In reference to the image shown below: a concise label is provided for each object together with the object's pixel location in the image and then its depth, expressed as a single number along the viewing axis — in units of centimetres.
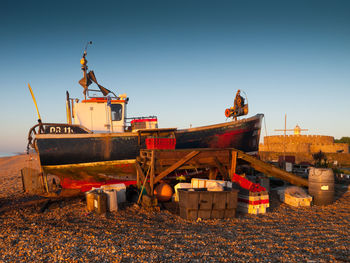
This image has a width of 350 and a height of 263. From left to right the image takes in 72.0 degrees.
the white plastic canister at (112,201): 826
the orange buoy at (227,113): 1450
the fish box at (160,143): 976
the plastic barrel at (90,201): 827
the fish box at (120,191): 934
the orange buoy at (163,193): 941
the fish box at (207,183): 845
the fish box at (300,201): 892
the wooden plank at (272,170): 985
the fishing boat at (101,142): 1183
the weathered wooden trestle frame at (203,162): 916
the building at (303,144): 4203
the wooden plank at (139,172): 994
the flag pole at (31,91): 1159
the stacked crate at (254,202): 783
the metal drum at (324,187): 906
